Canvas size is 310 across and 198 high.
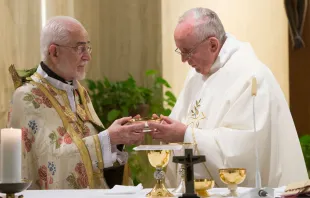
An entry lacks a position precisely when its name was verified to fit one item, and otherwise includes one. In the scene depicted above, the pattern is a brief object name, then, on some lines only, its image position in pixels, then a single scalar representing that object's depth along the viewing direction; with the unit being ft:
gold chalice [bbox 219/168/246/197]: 17.24
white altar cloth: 18.10
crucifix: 14.98
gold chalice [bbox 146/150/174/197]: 17.04
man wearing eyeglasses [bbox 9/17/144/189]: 23.53
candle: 14.30
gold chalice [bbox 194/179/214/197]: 17.15
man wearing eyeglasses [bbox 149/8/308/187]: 23.29
